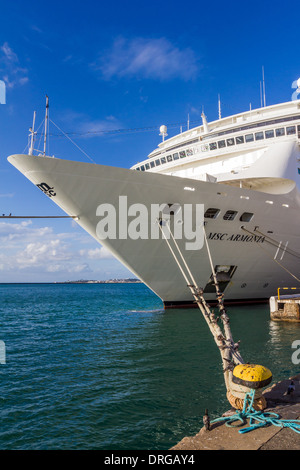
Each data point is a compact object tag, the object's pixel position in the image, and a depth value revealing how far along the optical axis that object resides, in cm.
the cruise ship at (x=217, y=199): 1234
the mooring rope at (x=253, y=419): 400
